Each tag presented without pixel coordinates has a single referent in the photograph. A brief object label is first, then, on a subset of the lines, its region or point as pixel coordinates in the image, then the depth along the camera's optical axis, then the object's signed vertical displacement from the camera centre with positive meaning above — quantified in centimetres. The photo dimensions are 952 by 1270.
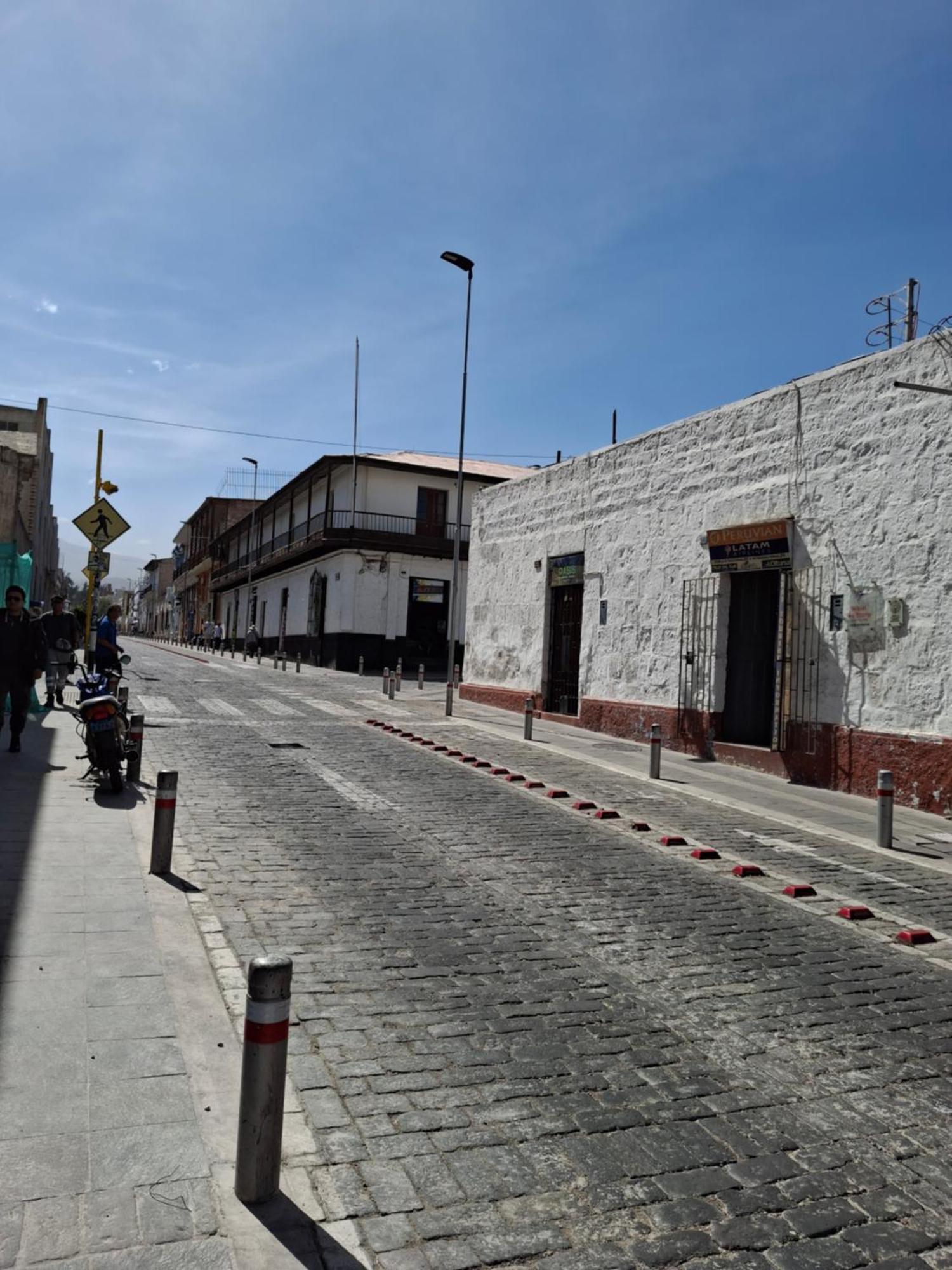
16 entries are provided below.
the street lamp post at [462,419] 2123 +499
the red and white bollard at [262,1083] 292 -134
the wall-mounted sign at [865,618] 1215 +53
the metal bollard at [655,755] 1225 -130
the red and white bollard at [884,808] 873 -132
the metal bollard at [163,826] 653 -130
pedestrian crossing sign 1452 +152
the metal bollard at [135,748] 979 -120
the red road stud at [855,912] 645 -164
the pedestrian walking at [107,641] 1438 -22
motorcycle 915 -100
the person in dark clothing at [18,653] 1038 -33
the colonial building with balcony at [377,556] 3616 +315
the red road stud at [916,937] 599 -165
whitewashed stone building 1166 +108
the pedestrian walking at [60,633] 1358 -12
